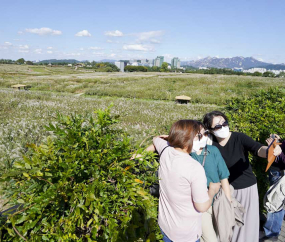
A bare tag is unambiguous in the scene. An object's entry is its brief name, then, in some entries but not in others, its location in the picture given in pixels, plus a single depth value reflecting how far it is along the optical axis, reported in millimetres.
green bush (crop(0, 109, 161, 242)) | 1502
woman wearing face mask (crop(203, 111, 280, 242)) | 2787
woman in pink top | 1800
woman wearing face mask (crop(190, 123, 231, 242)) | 2354
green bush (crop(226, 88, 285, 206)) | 4107
